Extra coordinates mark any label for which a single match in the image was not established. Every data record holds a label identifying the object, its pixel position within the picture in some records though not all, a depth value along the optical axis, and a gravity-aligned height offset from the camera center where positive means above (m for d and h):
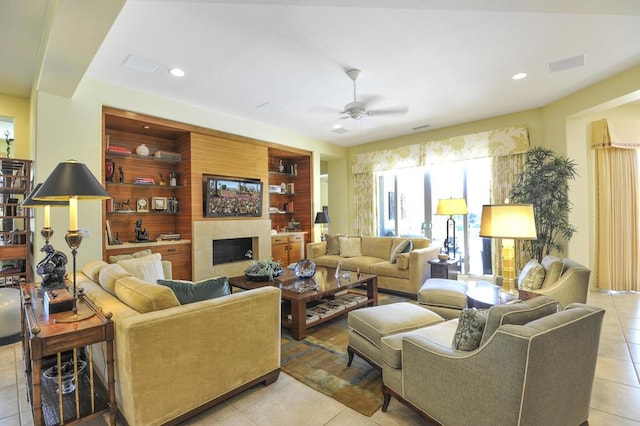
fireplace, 5.68 -0.65
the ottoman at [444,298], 3.39 -0.99
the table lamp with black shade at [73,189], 1.75 +0.18
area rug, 2.19 -1.32
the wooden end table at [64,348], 1.60 -0.70
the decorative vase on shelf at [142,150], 4.94 +1.09
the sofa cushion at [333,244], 6.38 -0.65
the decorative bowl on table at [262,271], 3.79 -0.70
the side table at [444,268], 4.79 -0.91
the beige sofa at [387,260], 4.80 -0.87
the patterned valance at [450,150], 5.38 +1.22
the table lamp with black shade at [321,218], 6.82 -0.10
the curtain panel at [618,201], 4.78 +0.09
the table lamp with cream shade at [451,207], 5.10 +0.06
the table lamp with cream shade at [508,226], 2.54 -0.14
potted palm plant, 4.53 +0.20
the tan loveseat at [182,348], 1.71 -0.83
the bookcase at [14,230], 3.97 -0.10
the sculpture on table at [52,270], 2.25 -0.37
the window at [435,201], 6.03 +0.22
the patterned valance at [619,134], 4.75 +1.14
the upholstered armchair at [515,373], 1.33 -0.80
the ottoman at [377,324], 2.29 -0.88
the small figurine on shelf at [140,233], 4.88 -0.25
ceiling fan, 3.62 +1.27
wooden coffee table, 3.20 -0.86
